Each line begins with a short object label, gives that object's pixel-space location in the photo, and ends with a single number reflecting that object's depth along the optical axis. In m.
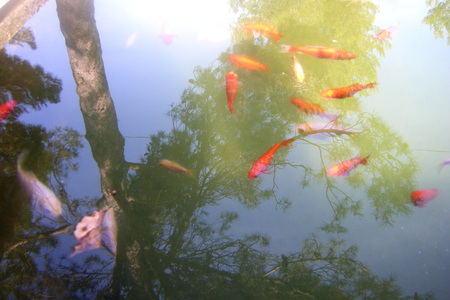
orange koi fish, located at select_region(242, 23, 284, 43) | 2.49
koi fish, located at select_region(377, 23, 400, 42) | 2.65
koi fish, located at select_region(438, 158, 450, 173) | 2.03
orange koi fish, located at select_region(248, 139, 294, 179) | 1.94
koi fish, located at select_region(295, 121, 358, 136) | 2.03
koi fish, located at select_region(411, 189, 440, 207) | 1.90
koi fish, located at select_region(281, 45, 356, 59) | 2.22
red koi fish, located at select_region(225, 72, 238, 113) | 2.16
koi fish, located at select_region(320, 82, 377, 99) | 2.08
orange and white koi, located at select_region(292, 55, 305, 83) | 2.20
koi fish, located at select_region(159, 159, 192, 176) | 1.90
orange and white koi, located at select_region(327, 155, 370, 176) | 1.93
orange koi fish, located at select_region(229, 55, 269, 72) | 2.28
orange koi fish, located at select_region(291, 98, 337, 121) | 2.06
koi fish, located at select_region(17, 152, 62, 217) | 1.70
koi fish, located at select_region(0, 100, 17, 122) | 1.94
